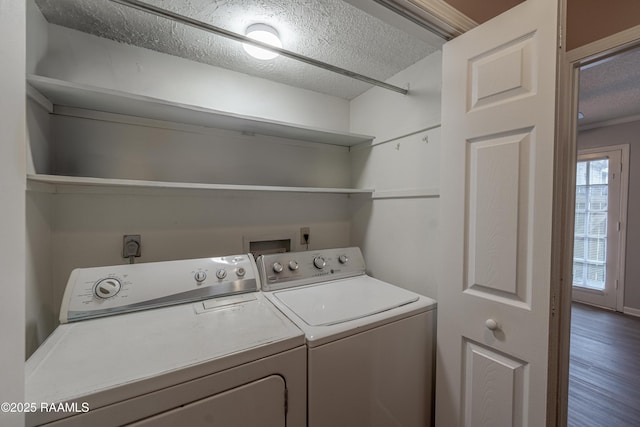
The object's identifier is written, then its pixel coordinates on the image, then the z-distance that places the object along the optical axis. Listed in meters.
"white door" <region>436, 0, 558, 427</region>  0.90
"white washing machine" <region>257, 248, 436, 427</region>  1.00
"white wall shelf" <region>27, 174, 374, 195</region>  1.06
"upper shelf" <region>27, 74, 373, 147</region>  1.11
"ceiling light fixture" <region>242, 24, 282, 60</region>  1.30
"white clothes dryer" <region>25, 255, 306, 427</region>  0.70
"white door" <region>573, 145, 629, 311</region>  3.29
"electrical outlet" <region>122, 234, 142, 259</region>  1.41
